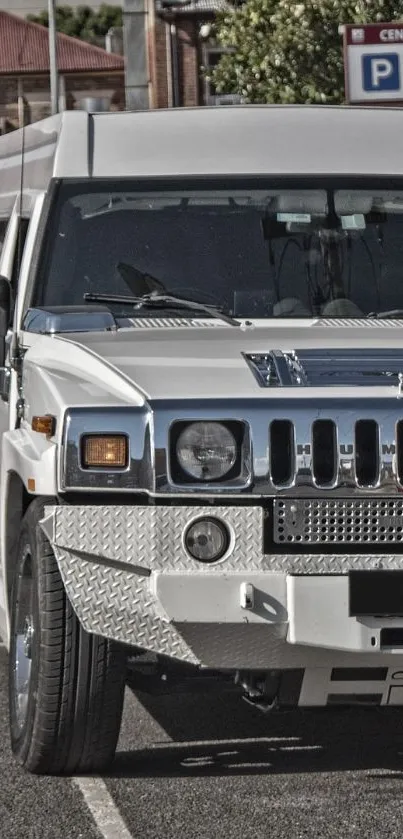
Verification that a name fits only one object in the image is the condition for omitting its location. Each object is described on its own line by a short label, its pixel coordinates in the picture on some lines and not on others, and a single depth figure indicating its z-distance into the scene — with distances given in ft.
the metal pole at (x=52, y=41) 157.32
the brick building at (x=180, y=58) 167.63
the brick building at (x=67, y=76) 294.25
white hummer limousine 18.38
